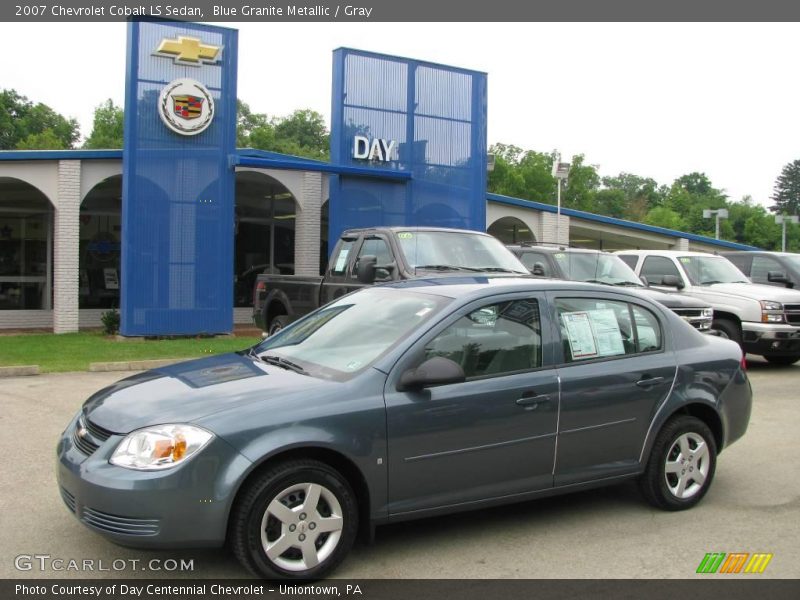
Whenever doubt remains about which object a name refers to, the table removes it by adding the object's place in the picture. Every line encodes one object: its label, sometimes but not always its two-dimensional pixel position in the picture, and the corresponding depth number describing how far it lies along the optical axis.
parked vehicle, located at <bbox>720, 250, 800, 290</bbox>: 14.93
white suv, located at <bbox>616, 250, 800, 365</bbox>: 12.31
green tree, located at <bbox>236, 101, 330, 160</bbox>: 87.31
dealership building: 16.12
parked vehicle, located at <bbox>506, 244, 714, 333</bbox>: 11.76
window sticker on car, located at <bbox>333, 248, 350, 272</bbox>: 10.76
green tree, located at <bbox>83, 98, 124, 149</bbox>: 77.25
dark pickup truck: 9.64
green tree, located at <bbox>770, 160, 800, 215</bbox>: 125.50
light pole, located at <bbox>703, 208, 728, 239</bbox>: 38.98
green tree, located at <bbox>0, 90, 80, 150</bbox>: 74.56
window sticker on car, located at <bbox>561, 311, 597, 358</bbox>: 5.15
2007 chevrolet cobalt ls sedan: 3.94
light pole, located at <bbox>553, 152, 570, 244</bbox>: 18.95
